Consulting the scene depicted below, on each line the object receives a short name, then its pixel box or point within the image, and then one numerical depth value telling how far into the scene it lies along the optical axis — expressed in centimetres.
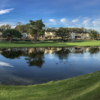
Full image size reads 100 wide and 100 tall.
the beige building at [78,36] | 10166
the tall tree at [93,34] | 9219
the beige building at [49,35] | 8862
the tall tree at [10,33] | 5274
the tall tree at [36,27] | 5973
